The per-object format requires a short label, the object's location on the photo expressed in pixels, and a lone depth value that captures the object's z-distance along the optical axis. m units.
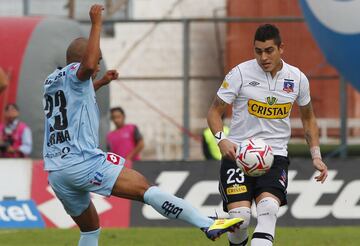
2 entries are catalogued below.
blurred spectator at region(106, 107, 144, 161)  37.25
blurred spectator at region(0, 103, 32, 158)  36.25
